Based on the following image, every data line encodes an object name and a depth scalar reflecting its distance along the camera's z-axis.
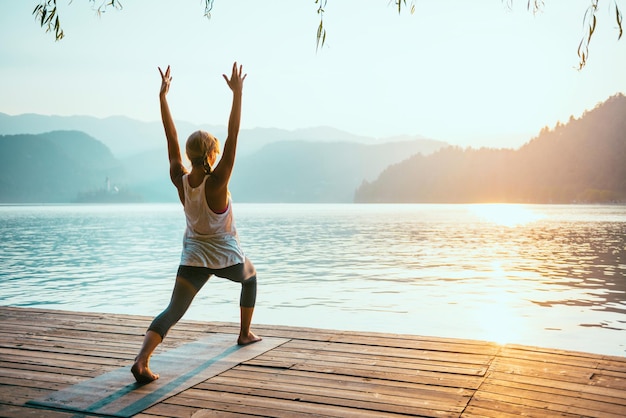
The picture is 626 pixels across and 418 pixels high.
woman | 4.30
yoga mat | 3.91
